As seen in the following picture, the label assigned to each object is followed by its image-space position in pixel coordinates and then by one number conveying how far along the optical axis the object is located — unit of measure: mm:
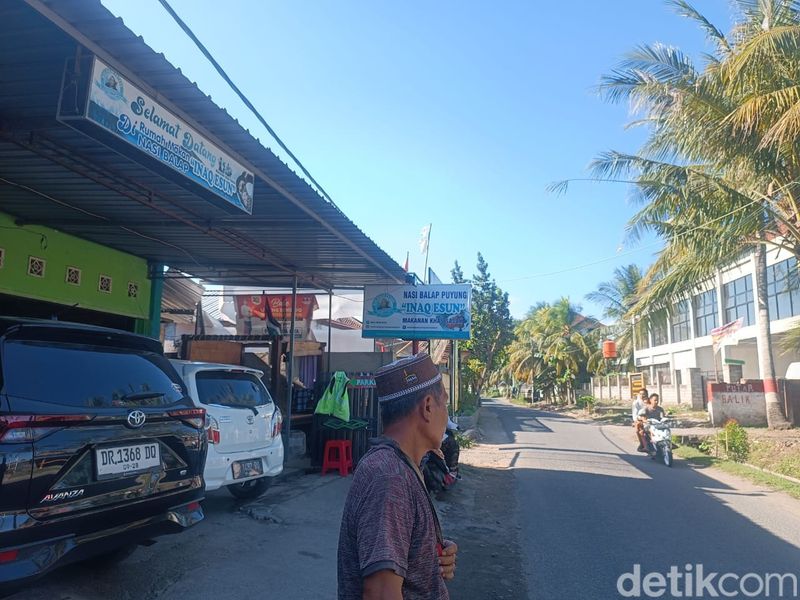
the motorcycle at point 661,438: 13219
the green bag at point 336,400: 10141
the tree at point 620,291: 38881
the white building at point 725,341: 26078
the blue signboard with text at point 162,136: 4211
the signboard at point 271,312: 13336
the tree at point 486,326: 34438
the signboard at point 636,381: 30250
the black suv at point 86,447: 3293
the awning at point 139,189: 4168
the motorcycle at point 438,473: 8078
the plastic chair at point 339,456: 9828
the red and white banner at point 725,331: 28811
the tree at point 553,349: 43469
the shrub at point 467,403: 24109
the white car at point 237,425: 6469
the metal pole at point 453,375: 16786
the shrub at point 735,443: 13594
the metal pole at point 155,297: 11422
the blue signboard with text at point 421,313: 11602
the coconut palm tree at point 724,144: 11789
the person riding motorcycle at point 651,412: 14476
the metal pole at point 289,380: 9977
